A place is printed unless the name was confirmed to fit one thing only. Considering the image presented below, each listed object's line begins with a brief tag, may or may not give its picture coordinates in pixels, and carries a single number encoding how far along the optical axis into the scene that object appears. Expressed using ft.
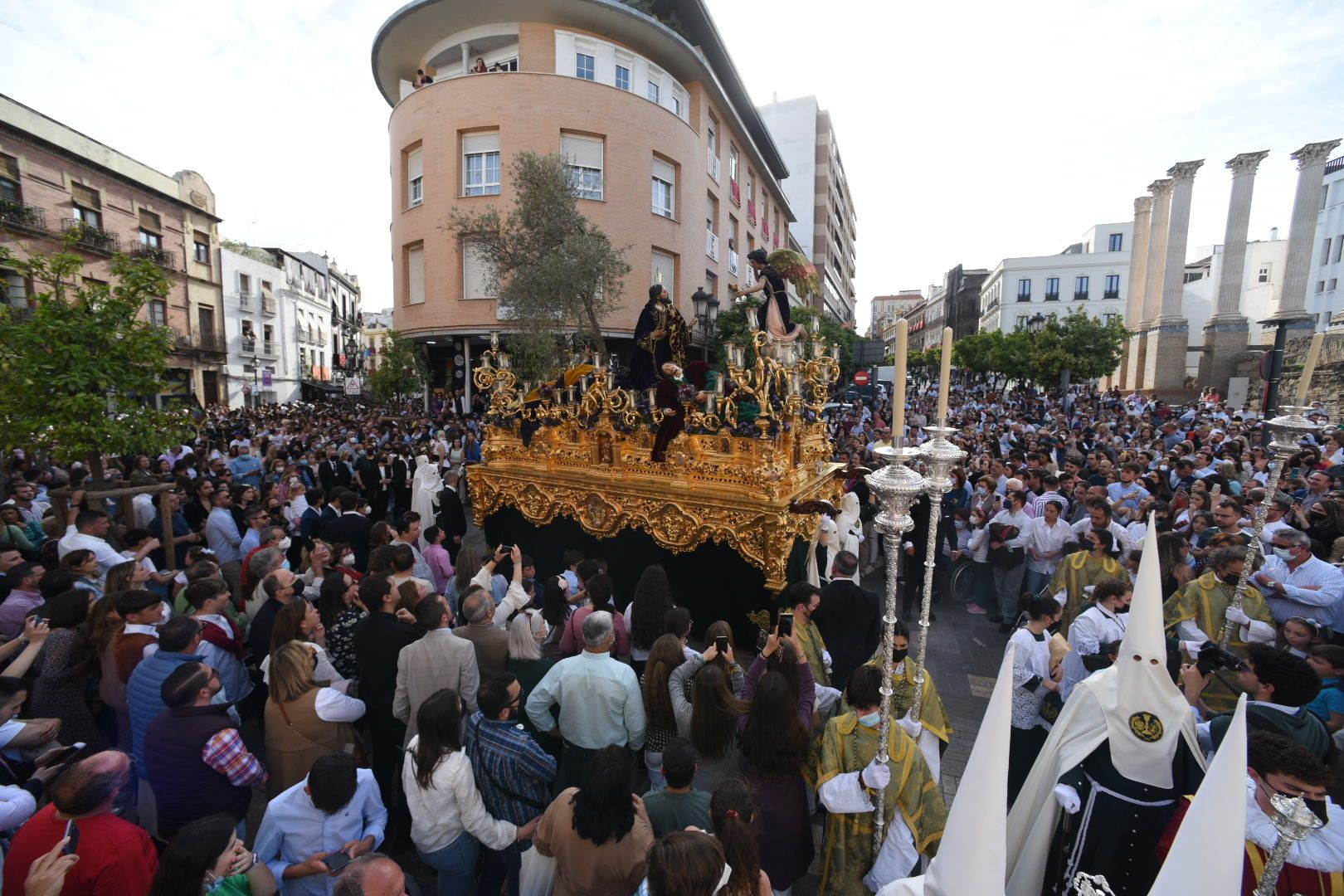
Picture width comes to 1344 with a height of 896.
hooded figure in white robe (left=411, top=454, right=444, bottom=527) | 29.89
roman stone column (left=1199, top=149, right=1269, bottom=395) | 98.04
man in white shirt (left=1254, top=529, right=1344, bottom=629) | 15.15
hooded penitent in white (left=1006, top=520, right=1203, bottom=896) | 9.71
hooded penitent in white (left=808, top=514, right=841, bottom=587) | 23.49
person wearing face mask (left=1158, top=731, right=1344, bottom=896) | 7.55
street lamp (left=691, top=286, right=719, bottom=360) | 33.43
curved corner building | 63.41
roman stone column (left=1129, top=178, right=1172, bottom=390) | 111.65
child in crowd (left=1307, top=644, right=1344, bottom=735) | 10.80
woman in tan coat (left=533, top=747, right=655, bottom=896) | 8.52
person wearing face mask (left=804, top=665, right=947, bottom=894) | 10.10
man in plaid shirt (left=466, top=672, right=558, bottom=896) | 10.19
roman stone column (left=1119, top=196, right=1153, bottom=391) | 118.83
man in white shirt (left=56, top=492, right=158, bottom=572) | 18.22
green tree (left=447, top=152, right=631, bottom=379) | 42.04
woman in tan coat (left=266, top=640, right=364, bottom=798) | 11.03
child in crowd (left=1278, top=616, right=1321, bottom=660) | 12.40
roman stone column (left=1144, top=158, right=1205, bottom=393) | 106.42
